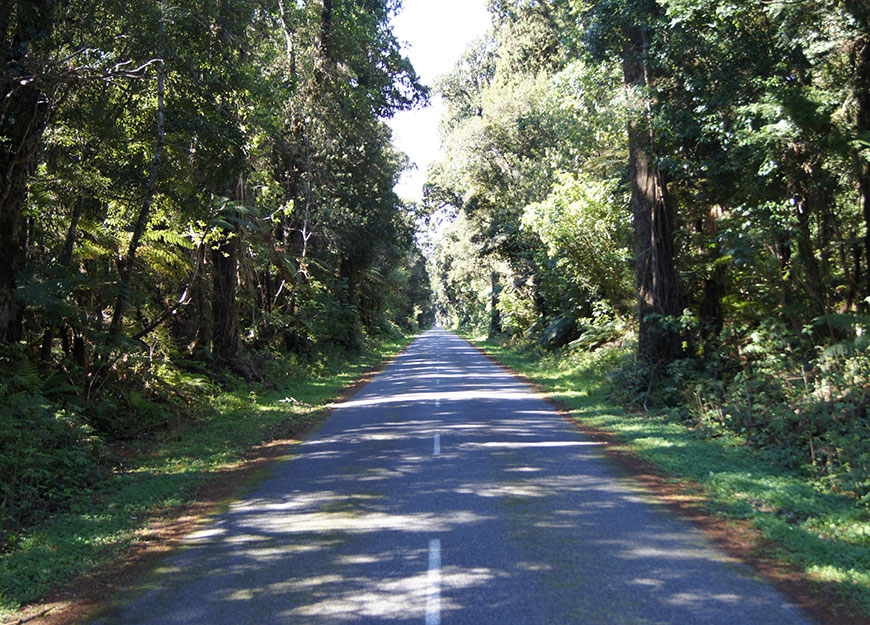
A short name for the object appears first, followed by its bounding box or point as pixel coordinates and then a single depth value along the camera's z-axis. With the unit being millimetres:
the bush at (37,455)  7438
